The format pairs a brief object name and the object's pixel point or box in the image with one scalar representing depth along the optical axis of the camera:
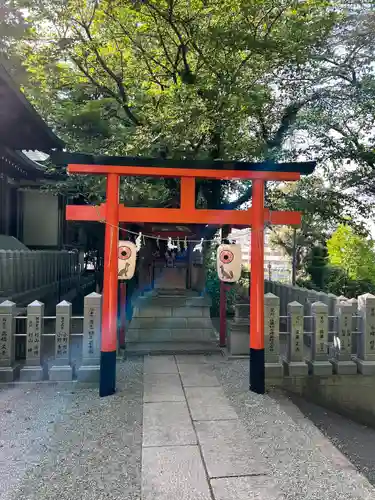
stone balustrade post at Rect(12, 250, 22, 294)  9.41
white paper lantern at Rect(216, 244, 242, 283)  7.43
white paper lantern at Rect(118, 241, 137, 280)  7.02
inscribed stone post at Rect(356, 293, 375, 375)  7.55
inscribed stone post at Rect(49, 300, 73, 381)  6.79
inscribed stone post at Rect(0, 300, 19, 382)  6.68
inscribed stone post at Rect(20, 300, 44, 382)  6.82
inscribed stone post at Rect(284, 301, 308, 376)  7.37
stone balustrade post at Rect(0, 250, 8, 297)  8.68
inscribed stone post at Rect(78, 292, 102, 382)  6.84
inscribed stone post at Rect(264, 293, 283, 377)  7.33
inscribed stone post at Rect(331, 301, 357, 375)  7.54
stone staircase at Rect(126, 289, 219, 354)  9.67
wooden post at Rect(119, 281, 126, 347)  9.12
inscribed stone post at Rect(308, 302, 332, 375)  7.48
